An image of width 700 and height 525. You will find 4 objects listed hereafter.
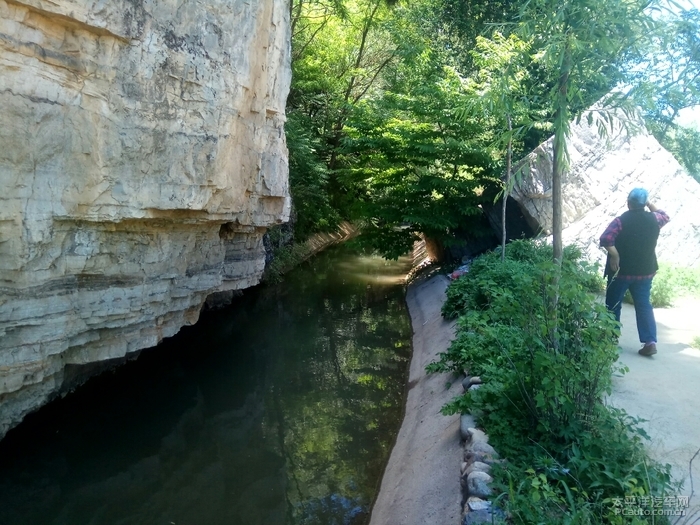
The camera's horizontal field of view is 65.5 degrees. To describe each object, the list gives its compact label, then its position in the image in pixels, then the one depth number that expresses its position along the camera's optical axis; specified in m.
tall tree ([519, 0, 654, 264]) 4.73
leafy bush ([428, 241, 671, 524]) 3.66
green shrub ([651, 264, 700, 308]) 9.62
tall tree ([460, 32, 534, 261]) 5.56
